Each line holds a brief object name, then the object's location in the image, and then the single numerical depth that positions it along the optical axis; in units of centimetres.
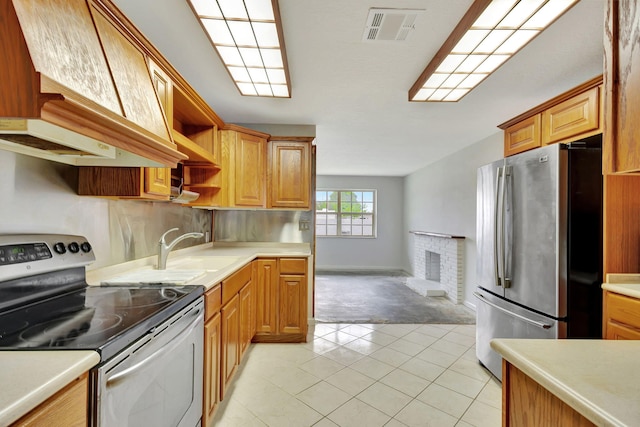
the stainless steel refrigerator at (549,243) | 191
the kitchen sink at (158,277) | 165
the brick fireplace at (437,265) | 471
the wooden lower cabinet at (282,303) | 300
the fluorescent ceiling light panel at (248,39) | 154
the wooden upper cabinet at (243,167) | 307
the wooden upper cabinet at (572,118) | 190
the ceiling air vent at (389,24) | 163
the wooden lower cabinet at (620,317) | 158
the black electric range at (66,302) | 88
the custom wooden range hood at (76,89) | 82
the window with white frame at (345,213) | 796
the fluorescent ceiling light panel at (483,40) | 151
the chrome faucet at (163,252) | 215
